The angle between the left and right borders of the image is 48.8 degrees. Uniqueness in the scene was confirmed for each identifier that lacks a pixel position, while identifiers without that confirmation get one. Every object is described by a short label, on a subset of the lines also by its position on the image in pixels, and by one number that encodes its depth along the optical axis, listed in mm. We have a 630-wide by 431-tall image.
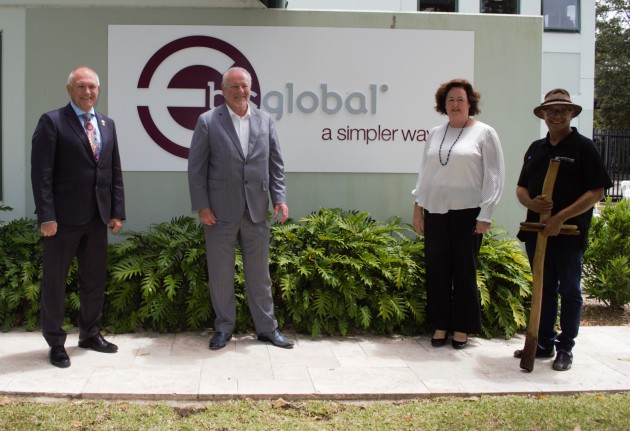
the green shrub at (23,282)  5570
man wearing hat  4688
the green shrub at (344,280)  5625
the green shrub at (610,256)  6844
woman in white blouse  5168
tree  32219
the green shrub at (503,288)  5723
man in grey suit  5180
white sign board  6398
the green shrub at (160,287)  5574
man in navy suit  4695
